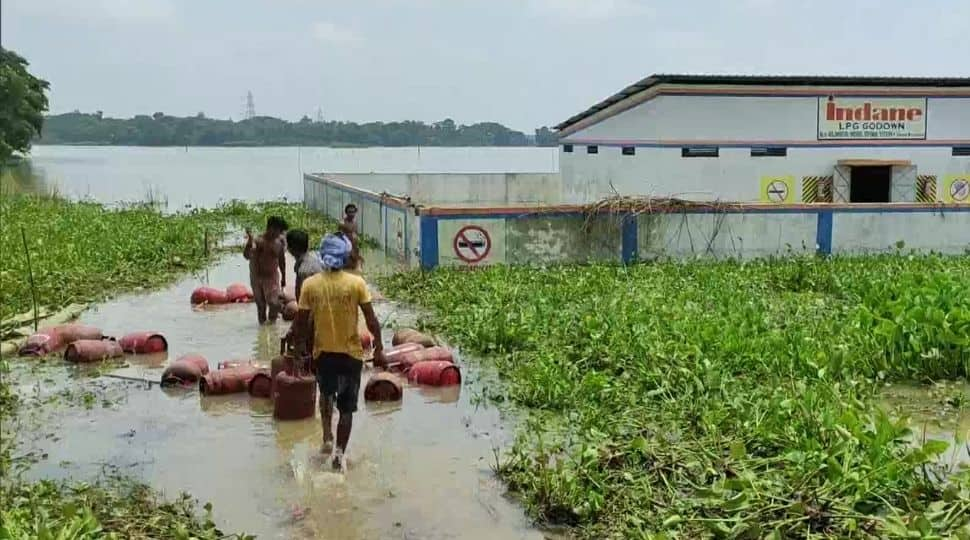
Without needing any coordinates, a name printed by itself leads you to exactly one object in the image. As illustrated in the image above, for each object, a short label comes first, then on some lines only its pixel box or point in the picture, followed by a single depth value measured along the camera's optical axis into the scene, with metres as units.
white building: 24.36
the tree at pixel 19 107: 48.72
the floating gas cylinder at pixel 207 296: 13.46
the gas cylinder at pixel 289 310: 11.97
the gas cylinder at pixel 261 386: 8.57
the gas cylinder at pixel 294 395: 7.81
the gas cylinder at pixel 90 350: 9.77
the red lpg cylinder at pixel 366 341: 10.31
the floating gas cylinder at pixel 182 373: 8.97
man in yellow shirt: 6.64
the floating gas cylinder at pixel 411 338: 10.07
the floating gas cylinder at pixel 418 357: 9.35
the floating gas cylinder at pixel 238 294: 13.62
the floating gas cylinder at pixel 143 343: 10.29
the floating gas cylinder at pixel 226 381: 8.60
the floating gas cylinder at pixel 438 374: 8.95
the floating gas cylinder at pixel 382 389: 8.52
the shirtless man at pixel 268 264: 11.26
